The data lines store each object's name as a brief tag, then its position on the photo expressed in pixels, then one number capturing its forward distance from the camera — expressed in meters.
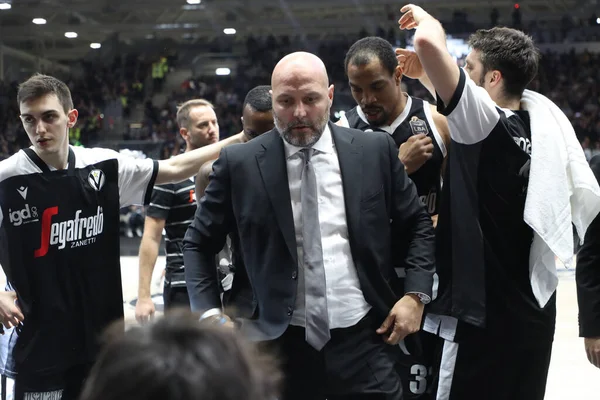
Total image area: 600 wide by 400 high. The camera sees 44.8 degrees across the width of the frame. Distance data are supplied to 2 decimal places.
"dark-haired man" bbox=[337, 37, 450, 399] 3.40
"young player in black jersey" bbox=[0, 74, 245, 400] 3.35
